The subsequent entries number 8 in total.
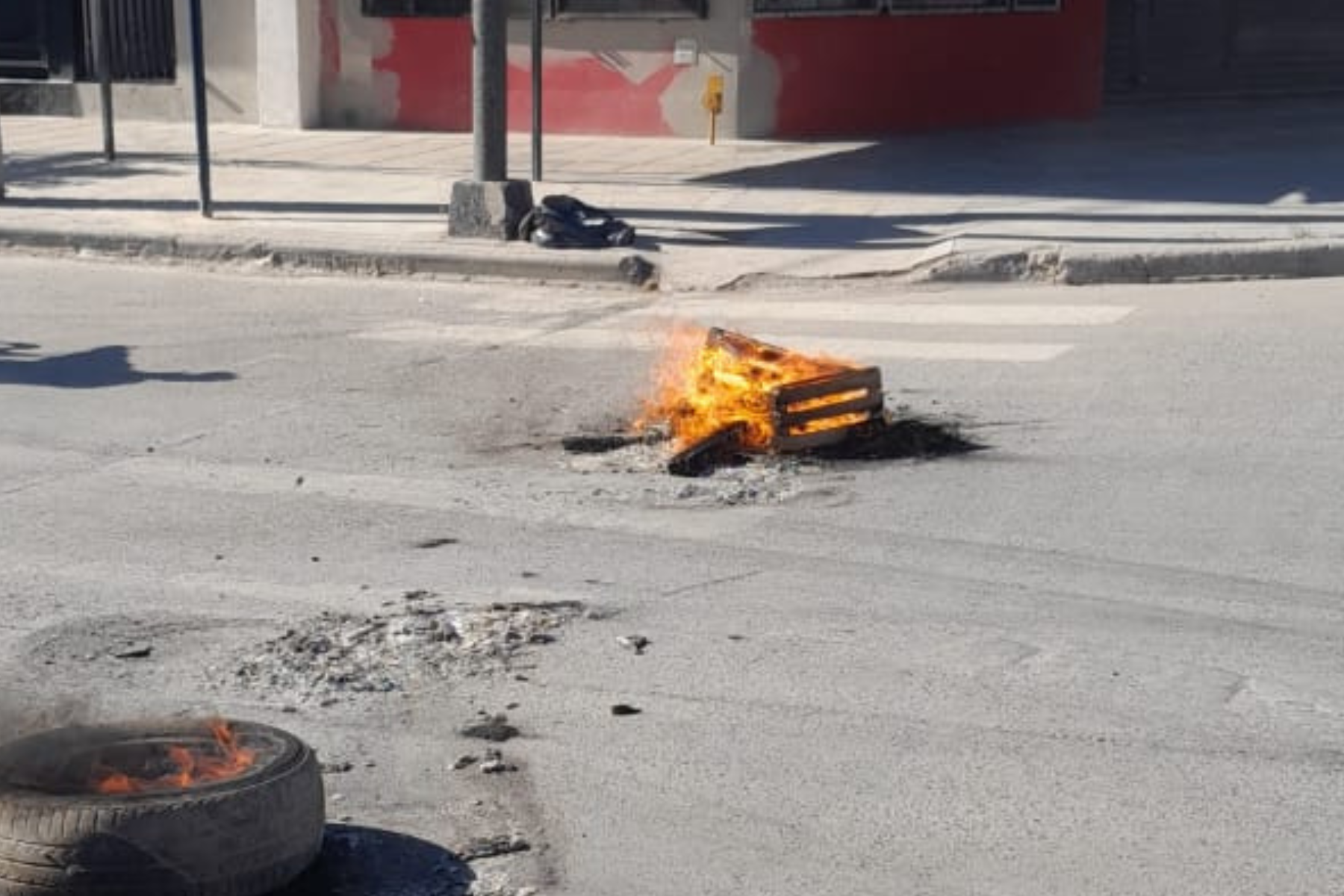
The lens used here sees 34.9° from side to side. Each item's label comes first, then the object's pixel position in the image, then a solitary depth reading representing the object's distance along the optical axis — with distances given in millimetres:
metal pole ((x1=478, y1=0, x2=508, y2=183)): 14562
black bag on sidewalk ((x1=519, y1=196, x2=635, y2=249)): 14133
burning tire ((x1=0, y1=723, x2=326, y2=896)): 4457
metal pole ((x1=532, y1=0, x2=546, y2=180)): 16766
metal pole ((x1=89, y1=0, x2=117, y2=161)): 18484
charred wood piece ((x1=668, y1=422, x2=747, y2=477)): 8602
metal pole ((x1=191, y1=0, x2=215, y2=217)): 15031
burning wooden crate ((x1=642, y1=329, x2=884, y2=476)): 8719
